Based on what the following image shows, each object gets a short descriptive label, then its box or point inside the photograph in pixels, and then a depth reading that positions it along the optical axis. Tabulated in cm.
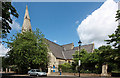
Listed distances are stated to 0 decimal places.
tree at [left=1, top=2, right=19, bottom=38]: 908
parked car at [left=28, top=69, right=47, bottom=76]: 2072
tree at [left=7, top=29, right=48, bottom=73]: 2433
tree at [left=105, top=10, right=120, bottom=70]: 1679
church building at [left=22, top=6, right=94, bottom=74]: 3525
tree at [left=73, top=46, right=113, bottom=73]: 1991
